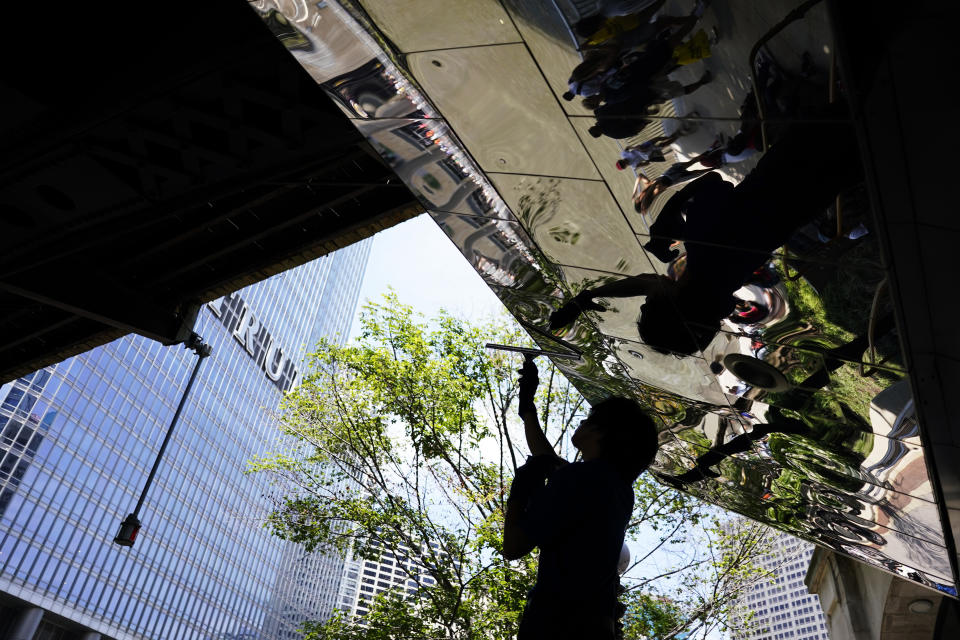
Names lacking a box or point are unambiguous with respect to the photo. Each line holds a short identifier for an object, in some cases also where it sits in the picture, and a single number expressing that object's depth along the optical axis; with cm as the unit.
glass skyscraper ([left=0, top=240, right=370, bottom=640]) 4991
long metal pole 905
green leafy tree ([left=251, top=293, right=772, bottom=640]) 944
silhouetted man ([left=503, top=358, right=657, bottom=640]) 212
